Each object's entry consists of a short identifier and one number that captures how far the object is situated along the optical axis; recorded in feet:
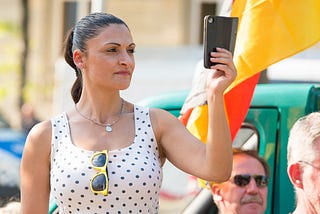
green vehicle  29.36
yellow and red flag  28.17
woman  21.39
